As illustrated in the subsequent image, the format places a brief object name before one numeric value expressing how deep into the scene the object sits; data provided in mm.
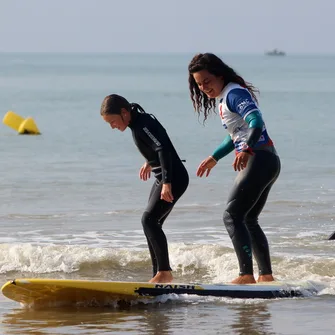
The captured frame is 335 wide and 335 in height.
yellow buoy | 54993
